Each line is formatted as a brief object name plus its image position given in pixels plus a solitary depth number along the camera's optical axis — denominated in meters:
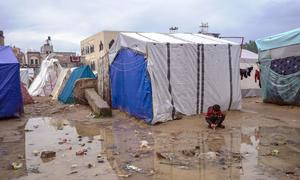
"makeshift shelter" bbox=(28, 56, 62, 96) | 22.36
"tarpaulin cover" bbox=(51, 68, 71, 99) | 19.01
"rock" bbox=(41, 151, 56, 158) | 6.81
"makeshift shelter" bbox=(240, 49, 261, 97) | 18.02
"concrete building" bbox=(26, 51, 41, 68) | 53.12
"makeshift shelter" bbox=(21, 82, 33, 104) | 17.36
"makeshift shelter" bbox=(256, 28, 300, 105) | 13.23
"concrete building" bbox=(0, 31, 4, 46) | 40.75
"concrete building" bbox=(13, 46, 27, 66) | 47.47
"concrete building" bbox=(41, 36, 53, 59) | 53.70
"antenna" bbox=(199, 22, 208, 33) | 41.62
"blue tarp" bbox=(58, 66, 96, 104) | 16.53
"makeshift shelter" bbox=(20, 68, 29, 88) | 25.68
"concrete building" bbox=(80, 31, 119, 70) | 38.22
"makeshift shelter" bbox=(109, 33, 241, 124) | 10.26
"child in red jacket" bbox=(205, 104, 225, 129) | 9.19
